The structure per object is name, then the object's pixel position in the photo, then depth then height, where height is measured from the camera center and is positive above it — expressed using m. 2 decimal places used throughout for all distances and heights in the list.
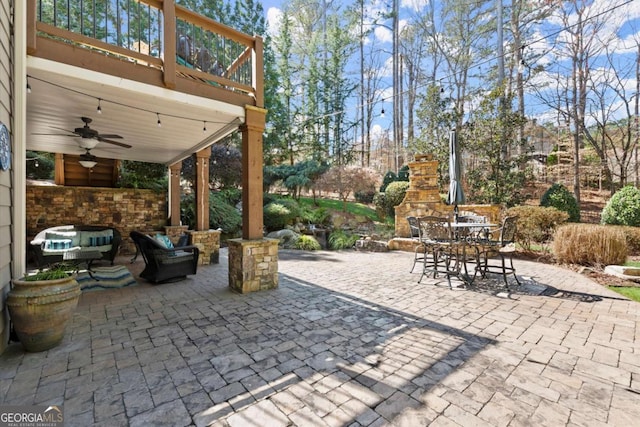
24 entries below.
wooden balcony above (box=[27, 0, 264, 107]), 2.88 +1.84
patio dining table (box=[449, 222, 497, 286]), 4.34 -0.43
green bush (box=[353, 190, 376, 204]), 14.02 +0.92
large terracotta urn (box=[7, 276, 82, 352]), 2.29 -0.73
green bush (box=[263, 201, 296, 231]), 9.91 -0.03
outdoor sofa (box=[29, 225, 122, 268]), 5.18 -0.42
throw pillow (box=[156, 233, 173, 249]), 4.95 -0.39
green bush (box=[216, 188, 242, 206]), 10.70 +0.78
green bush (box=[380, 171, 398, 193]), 13.03 +1.58
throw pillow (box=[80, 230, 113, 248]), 5.82 -0.38
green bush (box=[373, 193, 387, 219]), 11.89 +0.41
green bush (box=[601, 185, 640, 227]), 6.78 +0.02
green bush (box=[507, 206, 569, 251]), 6.73 -0.28
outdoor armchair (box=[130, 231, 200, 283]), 4.54 -0.67
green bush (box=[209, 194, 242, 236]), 9.09 +0.00
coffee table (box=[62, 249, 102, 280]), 5.00 -0.62
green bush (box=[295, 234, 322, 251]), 8.42 -0.84
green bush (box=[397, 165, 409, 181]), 12.70 +1.75
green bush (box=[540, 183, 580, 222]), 8.55 +0.25
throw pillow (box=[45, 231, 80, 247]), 5.54 -0.30
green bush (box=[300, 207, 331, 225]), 10.61 -0.06
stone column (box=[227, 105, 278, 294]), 4.07 -0.21
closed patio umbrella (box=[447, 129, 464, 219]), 5.36 +0.70
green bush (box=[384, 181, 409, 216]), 11.44 +0.79
